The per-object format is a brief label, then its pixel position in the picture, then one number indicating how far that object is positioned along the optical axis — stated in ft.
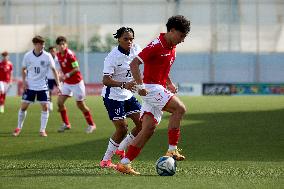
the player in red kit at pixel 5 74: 113.37
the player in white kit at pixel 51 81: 107.65
